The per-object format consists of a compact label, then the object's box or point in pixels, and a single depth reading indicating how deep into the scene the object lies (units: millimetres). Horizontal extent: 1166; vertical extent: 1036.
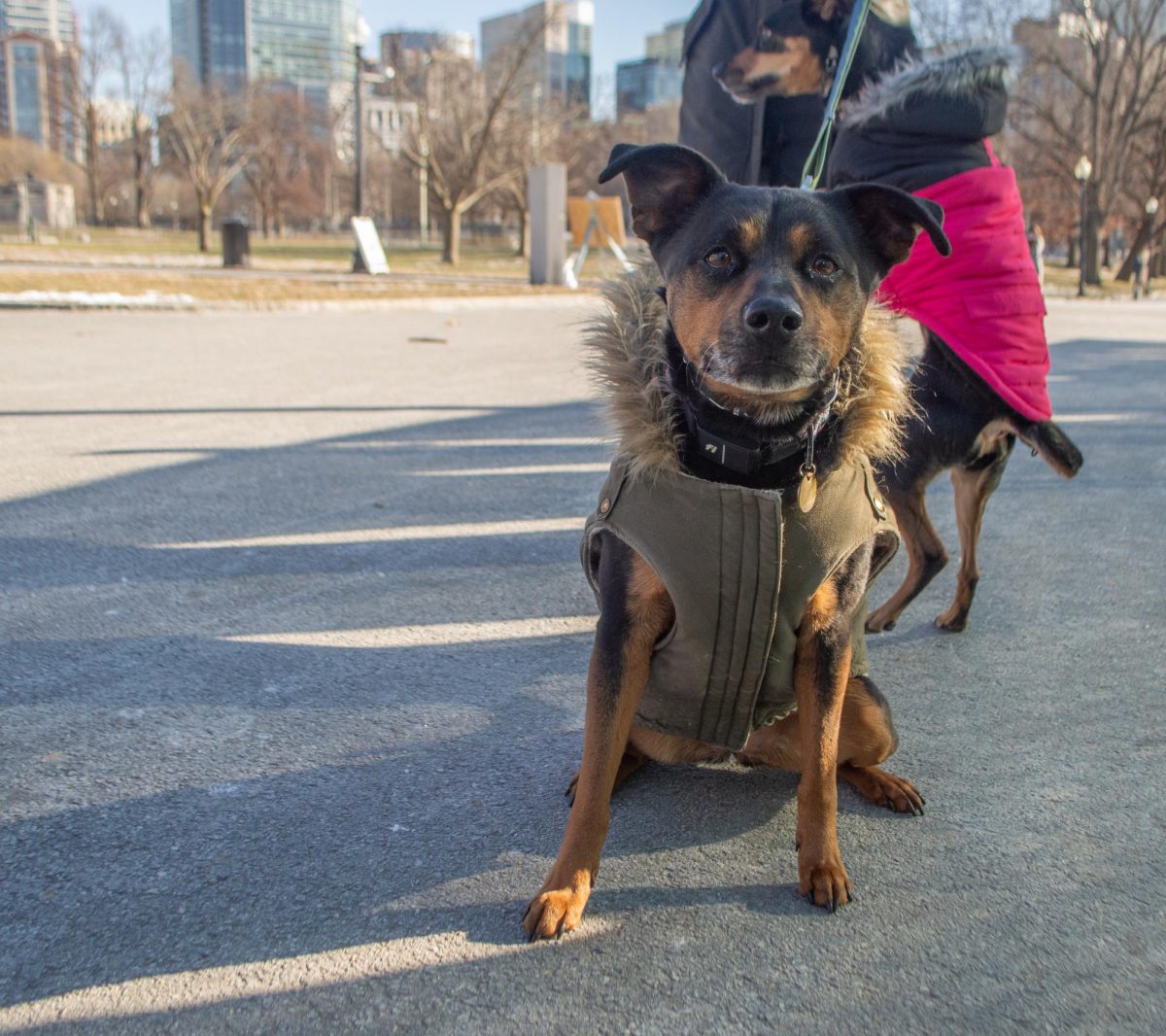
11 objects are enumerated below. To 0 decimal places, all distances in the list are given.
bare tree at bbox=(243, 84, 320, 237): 65750
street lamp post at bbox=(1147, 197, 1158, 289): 42188
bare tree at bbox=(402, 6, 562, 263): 41531
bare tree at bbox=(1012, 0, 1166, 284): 40750
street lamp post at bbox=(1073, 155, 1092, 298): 32656
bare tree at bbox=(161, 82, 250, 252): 55562
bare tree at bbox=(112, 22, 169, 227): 60062
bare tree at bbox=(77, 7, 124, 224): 59125
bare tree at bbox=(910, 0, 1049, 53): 41594
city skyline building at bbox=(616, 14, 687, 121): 103250
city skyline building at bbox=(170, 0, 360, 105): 142500
